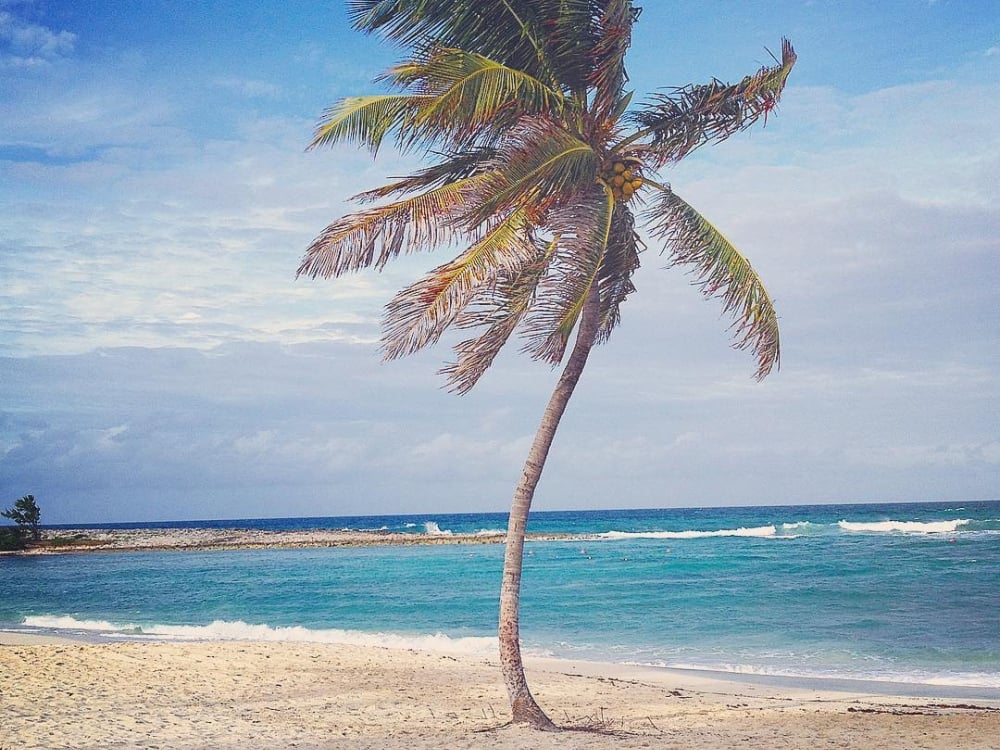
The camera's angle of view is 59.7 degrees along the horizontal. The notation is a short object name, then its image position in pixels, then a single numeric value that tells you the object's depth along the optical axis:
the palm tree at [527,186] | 8.16
